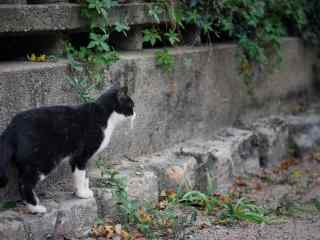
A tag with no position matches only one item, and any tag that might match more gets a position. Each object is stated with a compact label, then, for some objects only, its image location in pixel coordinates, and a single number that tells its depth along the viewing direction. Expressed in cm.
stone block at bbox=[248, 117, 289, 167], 673
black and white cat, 379
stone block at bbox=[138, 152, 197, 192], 519
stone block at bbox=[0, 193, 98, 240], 384
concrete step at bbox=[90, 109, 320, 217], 488
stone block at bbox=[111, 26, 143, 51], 545
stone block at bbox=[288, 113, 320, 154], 722
